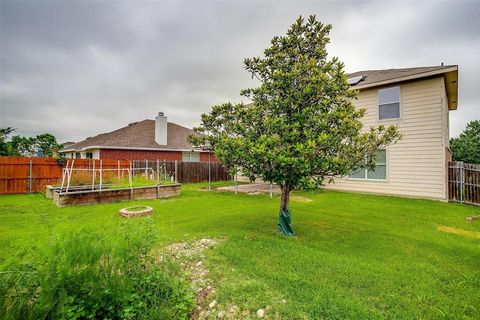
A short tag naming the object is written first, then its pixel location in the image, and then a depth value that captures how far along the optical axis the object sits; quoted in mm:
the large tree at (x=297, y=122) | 4023
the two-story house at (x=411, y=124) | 9016
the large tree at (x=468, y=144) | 20812
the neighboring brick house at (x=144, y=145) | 17766
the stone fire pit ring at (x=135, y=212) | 6281
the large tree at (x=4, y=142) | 15647
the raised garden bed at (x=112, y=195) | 8047
